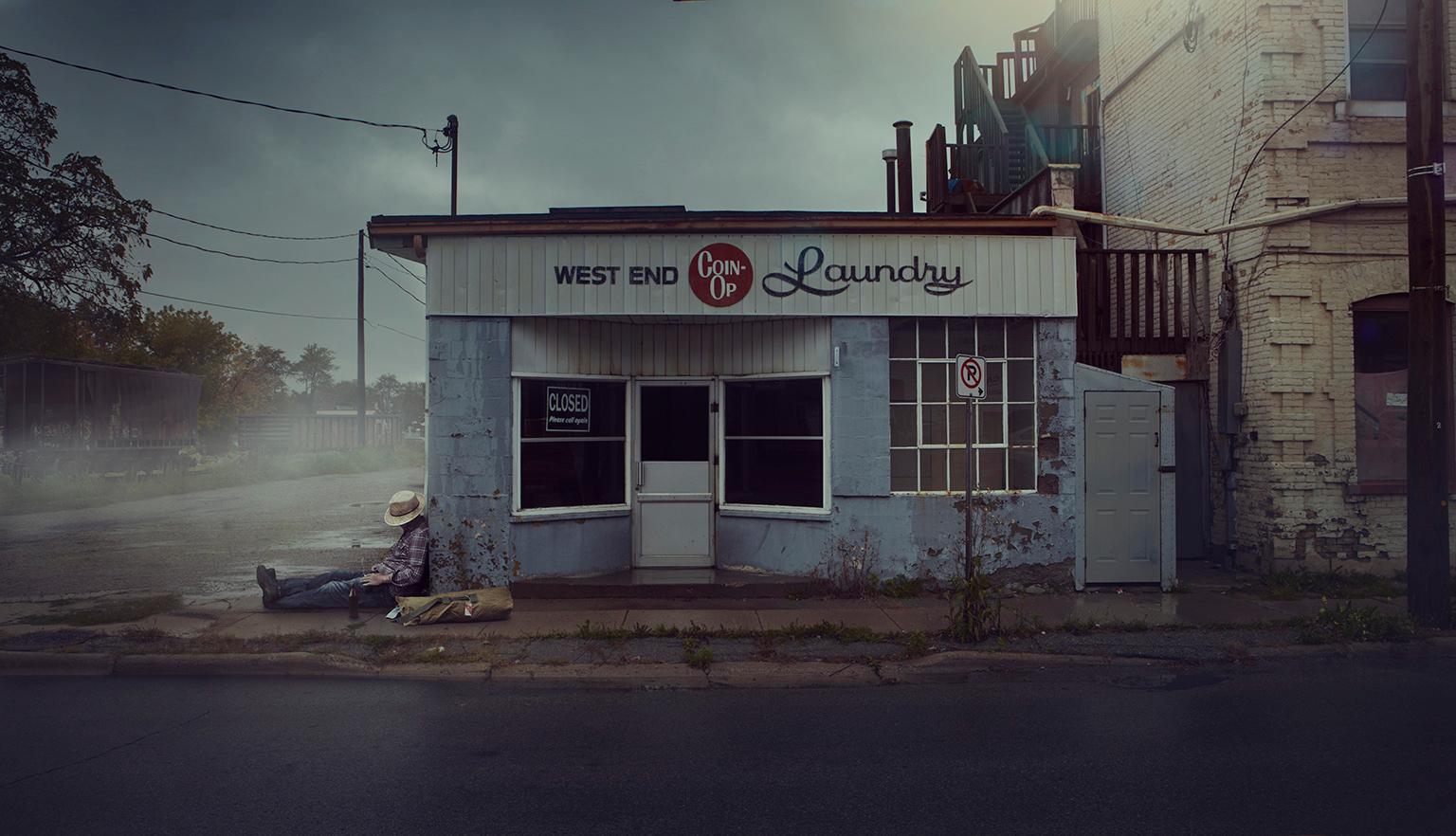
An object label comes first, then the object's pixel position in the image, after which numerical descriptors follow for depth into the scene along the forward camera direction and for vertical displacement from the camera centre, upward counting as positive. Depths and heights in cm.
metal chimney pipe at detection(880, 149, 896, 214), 1784 +505
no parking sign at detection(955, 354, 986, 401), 848 +51
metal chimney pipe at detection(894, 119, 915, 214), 1661 +476
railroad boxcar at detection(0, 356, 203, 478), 2436 +60
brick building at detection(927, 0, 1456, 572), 1091 +170
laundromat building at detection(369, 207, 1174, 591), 1026 +54
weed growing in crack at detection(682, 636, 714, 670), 751 -186
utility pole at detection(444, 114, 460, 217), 2314 +724
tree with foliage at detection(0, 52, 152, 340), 2619 +652
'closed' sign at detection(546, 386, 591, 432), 1066 +29
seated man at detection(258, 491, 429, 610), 938 -152
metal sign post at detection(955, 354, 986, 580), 848 +50
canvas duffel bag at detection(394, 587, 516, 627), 884 -170
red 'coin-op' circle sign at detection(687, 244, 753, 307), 1040 +179
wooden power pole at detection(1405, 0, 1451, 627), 847 +93
